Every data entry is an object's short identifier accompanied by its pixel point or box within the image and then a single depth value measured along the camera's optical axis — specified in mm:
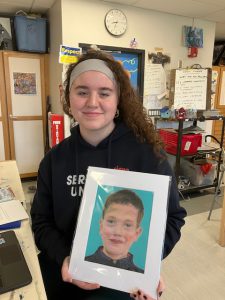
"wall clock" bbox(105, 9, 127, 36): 2881
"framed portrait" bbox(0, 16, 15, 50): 3152
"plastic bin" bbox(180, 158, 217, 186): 3104
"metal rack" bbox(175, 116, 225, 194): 2779
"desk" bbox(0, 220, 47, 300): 673
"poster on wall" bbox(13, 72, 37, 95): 3285
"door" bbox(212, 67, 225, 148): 4781
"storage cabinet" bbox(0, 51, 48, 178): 3246
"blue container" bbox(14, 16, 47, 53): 2982
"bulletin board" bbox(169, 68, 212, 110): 3133
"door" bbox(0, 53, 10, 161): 3231
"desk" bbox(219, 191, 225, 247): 2121
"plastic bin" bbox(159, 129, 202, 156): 2881
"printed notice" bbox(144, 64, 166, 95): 3268
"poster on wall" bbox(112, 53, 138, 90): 3170
